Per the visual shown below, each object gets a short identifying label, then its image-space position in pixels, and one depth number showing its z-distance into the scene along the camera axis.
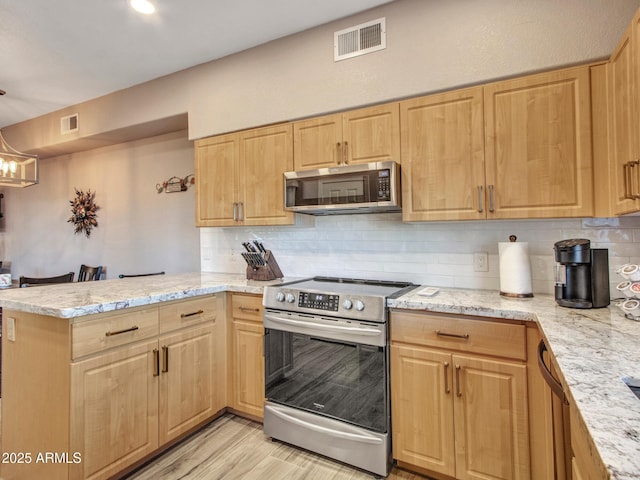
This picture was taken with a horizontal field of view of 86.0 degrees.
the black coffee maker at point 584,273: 1.59
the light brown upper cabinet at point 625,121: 1.35
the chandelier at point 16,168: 3.18
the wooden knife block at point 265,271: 2.61
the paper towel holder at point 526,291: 1.86
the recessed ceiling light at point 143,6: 2.19
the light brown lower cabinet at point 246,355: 2.30
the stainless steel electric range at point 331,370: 1.83
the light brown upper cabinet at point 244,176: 2.55
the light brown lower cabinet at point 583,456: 0.59
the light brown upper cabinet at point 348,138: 2.16
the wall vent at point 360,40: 2.23
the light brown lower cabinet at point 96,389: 1.57
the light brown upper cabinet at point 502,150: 1.73
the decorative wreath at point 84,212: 4.39
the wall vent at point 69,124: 3.76
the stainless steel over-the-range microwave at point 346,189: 2.05
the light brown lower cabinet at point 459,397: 1.58
